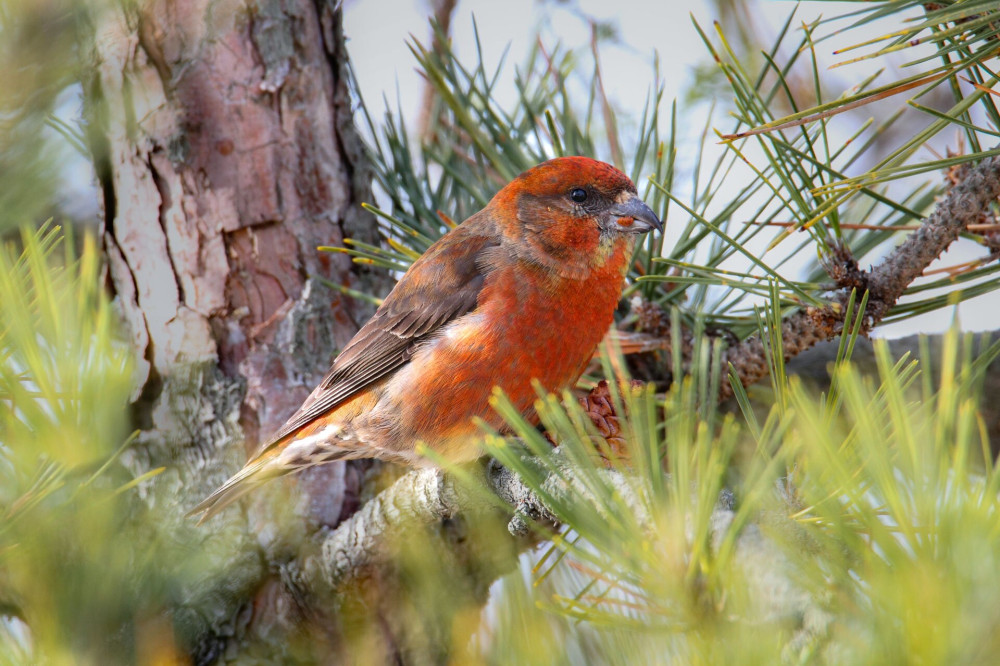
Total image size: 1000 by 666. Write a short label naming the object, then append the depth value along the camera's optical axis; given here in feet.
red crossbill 16.57
